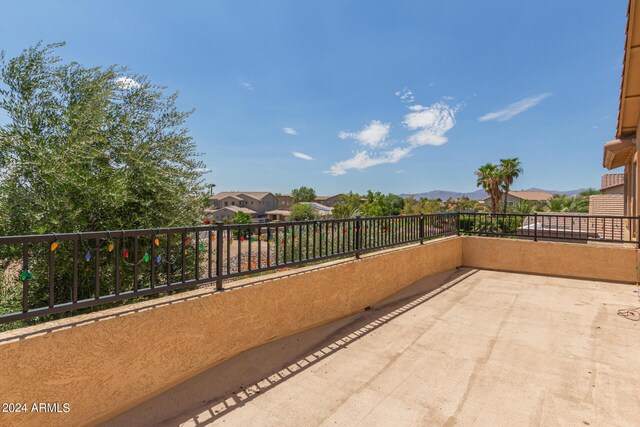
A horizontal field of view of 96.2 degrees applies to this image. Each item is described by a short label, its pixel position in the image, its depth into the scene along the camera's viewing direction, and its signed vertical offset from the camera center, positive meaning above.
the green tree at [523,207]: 26.29 +0.84
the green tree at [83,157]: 3.84 +0.81
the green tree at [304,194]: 90.62 +5.83
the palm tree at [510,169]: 28.22 +4.63
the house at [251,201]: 65.50 +2.57
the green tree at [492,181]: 28.80 +3.50
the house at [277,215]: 61.16 -0.61
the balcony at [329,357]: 1.95 -1.45
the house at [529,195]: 68.76 +5.33
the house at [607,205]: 11.32 +0.53
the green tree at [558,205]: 27.28 +1.13
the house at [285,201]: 87.88 +3.46
